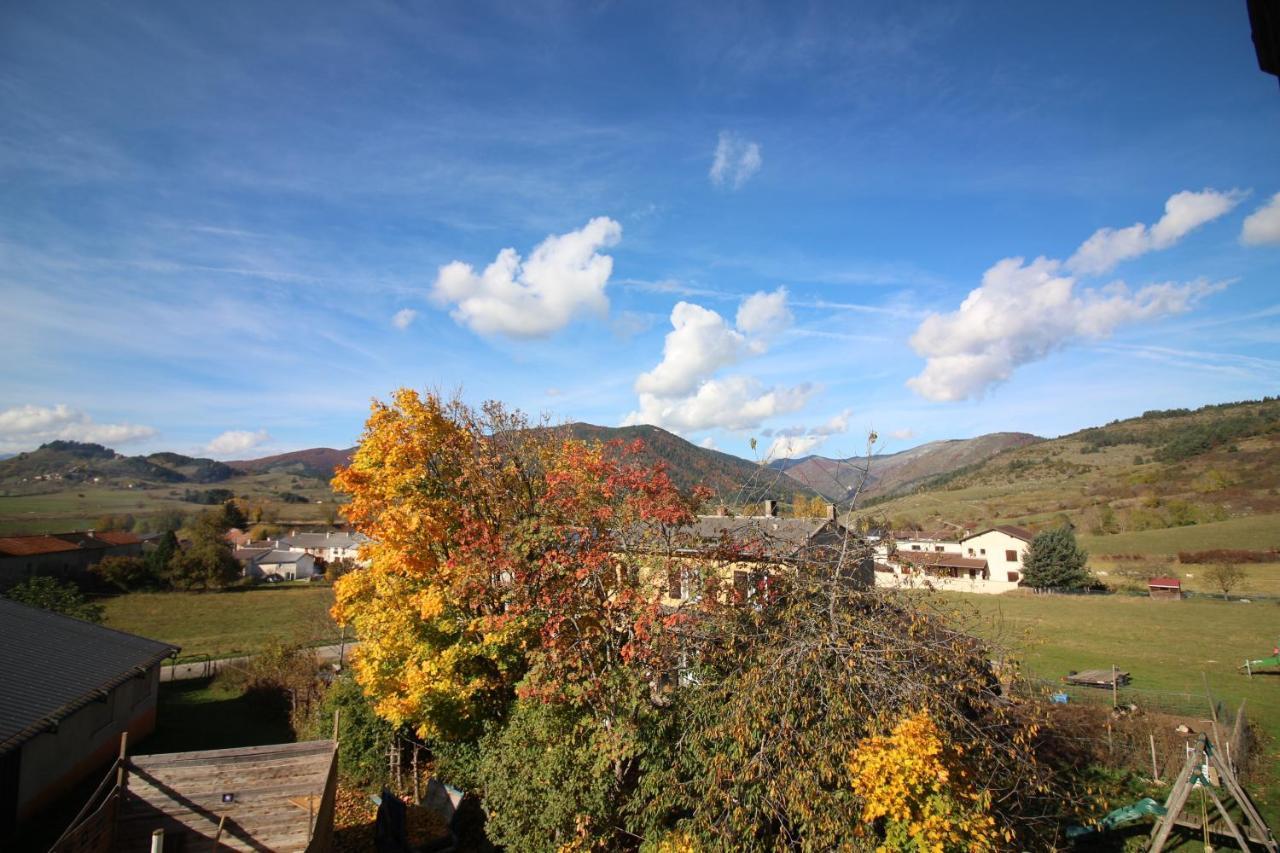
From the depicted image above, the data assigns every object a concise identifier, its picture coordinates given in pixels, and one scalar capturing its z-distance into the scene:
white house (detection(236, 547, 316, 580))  74.12
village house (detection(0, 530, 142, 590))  55.31
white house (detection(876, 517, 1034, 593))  65.19
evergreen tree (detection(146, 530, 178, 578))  56.31
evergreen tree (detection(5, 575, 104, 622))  26.12
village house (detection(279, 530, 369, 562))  86.31
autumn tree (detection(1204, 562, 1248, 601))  49.94
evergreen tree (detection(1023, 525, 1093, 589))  57.22
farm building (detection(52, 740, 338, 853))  11.81
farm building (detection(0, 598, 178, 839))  13.59
